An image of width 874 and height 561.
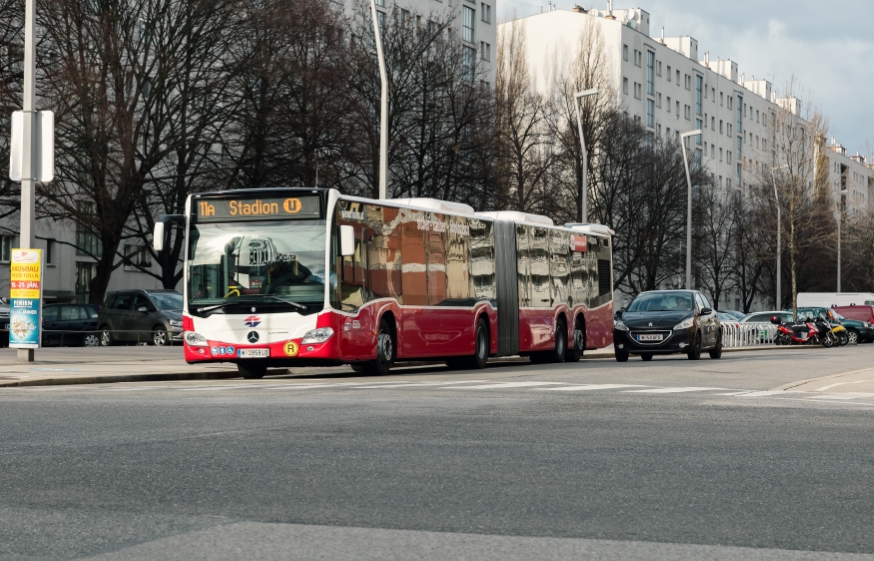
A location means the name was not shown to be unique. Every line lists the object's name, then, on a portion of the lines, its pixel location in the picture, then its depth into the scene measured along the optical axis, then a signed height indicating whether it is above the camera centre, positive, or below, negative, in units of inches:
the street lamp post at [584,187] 1574.8 +159.1
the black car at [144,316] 1470.2 +1.0
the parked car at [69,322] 1542.8 -6.1
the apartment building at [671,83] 4035.4 +798.0
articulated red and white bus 824.9 +23.6
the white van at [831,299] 3046.3 +45.6
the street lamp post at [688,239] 2017.7 +118.9
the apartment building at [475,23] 3127.5 +723.0
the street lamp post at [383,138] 1159.6 +155.5
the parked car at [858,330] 2342.0 -19.8
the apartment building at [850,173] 6436.5 +751.9
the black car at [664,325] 1204.5 -6.1
